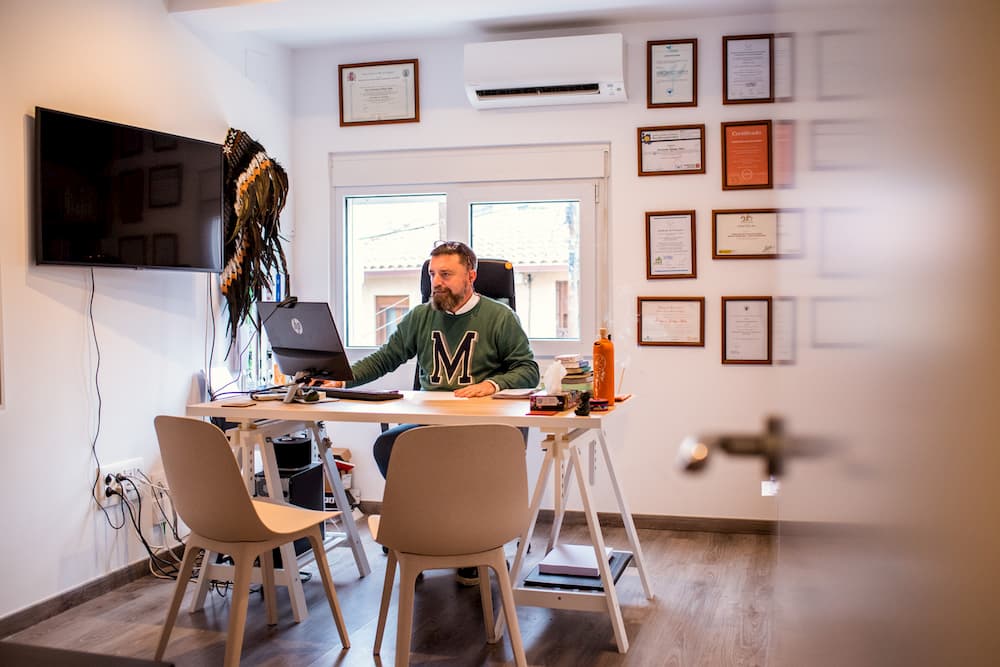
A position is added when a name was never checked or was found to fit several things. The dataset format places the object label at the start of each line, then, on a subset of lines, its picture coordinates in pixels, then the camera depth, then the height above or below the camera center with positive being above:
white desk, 2.41 -0.37
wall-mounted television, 2.79 +0.43
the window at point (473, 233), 4.25 +0.41
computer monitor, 2.73 -0.12
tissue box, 2.46 -0.30
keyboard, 2.84 -0.32
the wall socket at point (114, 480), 3.13 -0.69
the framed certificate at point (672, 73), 3.99 +1.18
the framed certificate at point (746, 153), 3.95 +0.76
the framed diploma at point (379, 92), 4.34 +1.18
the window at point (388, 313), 4.49 -0.04
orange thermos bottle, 2.56 -0.21
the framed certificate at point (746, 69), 3.92 +1.17
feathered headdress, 3.68 +0.41
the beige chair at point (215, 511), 2.21 -0.59
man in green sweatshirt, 3.37 -0.14
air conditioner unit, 3.91 +1.18
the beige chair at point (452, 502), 2.06 -0.52
